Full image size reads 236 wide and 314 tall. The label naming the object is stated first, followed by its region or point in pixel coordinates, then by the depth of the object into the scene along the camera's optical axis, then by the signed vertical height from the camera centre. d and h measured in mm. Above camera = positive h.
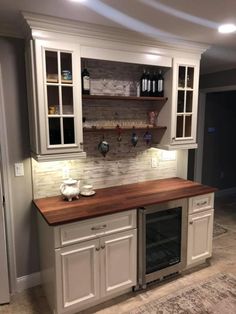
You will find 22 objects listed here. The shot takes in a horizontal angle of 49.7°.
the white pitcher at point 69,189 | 2338 -625
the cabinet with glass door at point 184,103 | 2736 +200
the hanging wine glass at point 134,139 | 2801 -196
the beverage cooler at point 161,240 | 2371 -1169
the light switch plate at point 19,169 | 2363 -444
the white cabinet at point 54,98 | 2082 +191
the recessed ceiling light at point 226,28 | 2162 +806
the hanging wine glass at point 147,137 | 2902 -180
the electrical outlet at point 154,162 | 3057 -489
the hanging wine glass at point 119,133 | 2576 -123
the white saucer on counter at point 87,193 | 2520 -710
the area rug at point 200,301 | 2211 -1624
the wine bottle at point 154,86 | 2760 +375
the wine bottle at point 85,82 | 2377 +363
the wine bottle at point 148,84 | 2732 +393
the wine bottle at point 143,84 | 2719 +392
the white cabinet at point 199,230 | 2662 -1157
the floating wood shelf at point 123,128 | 2440 -72
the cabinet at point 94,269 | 2043 -1253
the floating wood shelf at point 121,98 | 2381 +232
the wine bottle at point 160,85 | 2770 +389
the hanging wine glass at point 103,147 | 2611 -264
